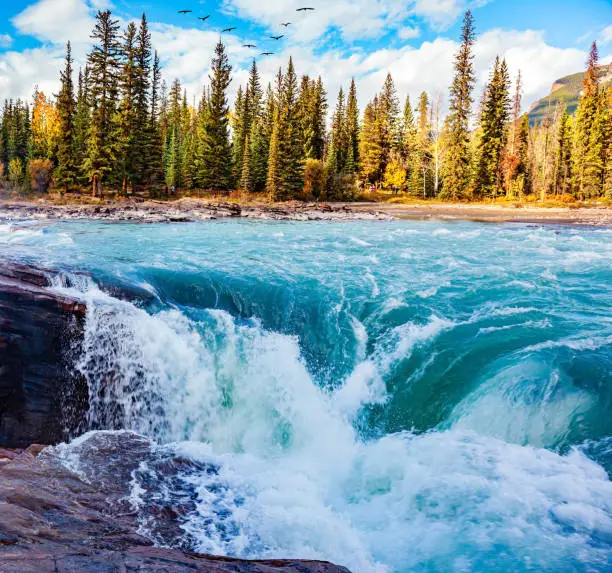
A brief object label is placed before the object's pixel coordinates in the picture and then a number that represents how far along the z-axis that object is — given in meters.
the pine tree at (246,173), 51.06
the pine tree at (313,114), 63.84
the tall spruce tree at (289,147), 49.03
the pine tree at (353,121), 67.81
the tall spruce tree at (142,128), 45.03
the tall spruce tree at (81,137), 43.47
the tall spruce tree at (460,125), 52.88
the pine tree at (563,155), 60.77
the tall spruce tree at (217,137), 49.88
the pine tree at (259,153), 53.66
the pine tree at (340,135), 65.31
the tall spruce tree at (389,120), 65.56
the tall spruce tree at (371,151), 63.94
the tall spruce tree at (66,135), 42.72
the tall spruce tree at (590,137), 51.88
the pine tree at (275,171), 48.56
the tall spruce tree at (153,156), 46.19
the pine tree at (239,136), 56.37
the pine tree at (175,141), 56.03
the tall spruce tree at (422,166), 59.97
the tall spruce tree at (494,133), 54.00
